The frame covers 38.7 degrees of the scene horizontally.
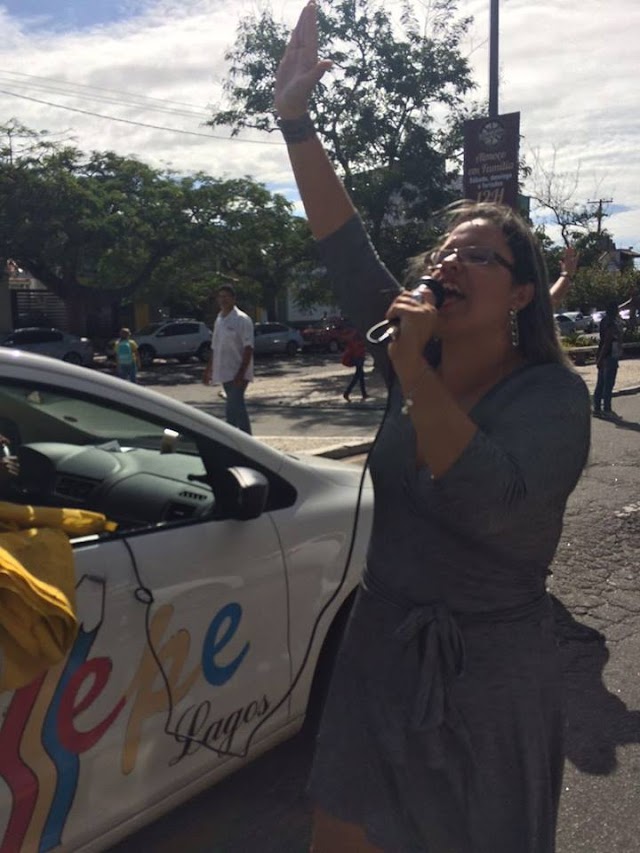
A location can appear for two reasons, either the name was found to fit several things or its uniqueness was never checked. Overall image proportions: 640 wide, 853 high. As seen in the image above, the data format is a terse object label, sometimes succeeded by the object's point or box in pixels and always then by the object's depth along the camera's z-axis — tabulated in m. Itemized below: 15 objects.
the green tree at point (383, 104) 20.66
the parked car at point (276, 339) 34.78
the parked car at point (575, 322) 46.37
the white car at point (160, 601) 2.21
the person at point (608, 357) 13.27
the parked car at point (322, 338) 37.44
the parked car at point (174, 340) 31.30
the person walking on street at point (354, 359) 15.56
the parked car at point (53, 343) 27.72
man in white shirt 9.33
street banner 12.07
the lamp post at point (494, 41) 13.41
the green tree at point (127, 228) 29.19
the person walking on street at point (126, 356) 17.62
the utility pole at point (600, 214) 50.47
